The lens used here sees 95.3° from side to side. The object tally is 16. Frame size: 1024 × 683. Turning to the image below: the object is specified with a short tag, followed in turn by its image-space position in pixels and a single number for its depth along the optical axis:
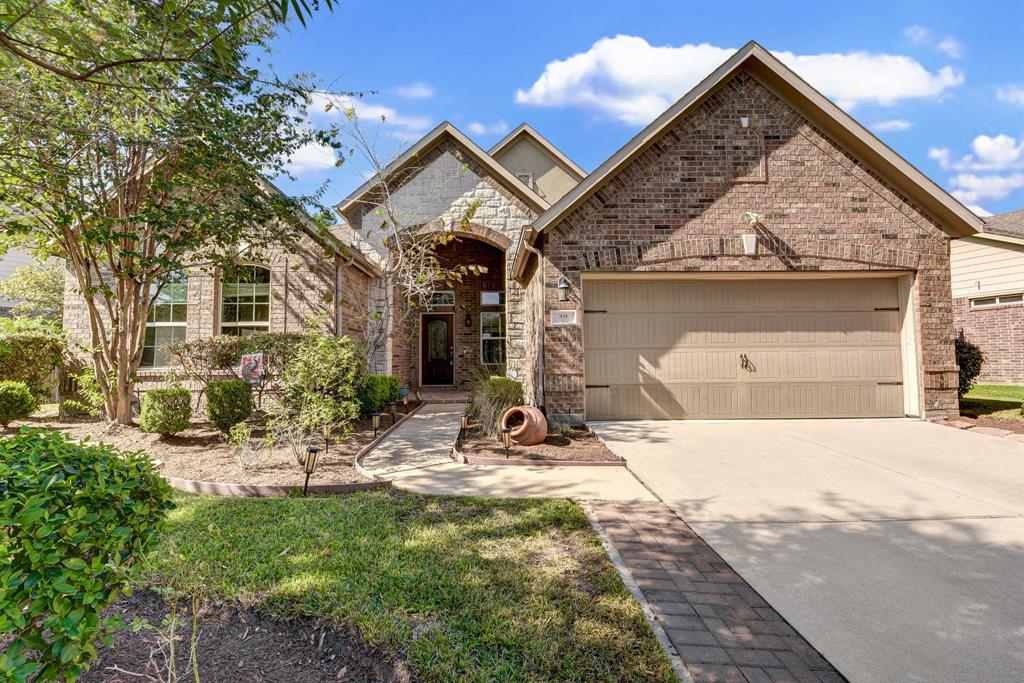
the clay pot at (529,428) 6.29
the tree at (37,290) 17.42
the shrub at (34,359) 9.28
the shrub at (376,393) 8.55
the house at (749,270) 8.04
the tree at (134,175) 6.14
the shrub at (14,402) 7.84
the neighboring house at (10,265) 19.25
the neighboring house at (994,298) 12.34
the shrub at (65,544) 1.57
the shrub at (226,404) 6.90
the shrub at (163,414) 6.83
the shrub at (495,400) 7.05
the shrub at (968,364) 8.73
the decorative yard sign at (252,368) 8.48
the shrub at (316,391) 5.71
